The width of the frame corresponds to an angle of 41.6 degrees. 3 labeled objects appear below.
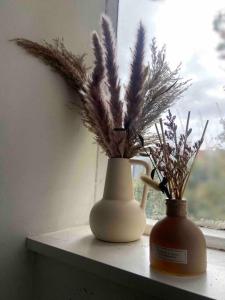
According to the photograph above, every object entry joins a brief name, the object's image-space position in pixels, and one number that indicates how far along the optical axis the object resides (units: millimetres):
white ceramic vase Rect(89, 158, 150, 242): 761
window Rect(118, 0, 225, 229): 799
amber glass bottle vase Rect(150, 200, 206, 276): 555
